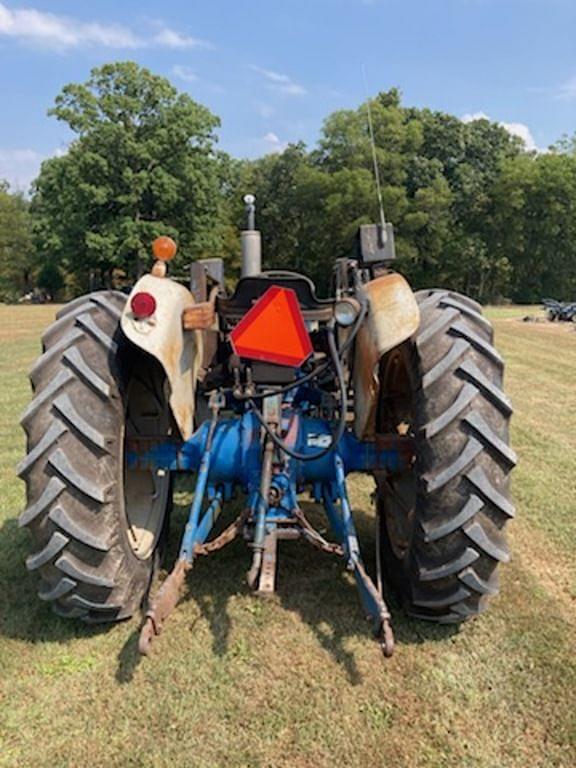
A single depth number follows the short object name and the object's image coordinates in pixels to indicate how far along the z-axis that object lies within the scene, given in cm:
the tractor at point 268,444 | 258
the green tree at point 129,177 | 3469
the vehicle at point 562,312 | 2306
